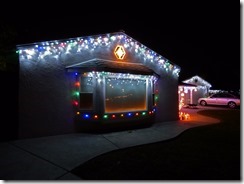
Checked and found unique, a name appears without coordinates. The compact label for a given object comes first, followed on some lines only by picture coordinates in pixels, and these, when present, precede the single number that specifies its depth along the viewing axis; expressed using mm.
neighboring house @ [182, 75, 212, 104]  25344
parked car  21578
